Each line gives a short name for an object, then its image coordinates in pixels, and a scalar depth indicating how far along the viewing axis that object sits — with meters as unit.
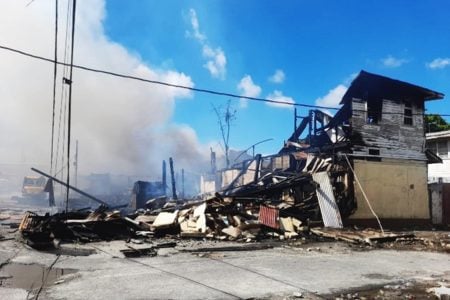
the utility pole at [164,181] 27.17
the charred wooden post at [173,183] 23.81
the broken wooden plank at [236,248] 11.49
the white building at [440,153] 27.30
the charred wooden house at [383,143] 19.36
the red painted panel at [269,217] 15.23
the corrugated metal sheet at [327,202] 17.08
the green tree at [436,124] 38.91
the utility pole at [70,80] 9.16
